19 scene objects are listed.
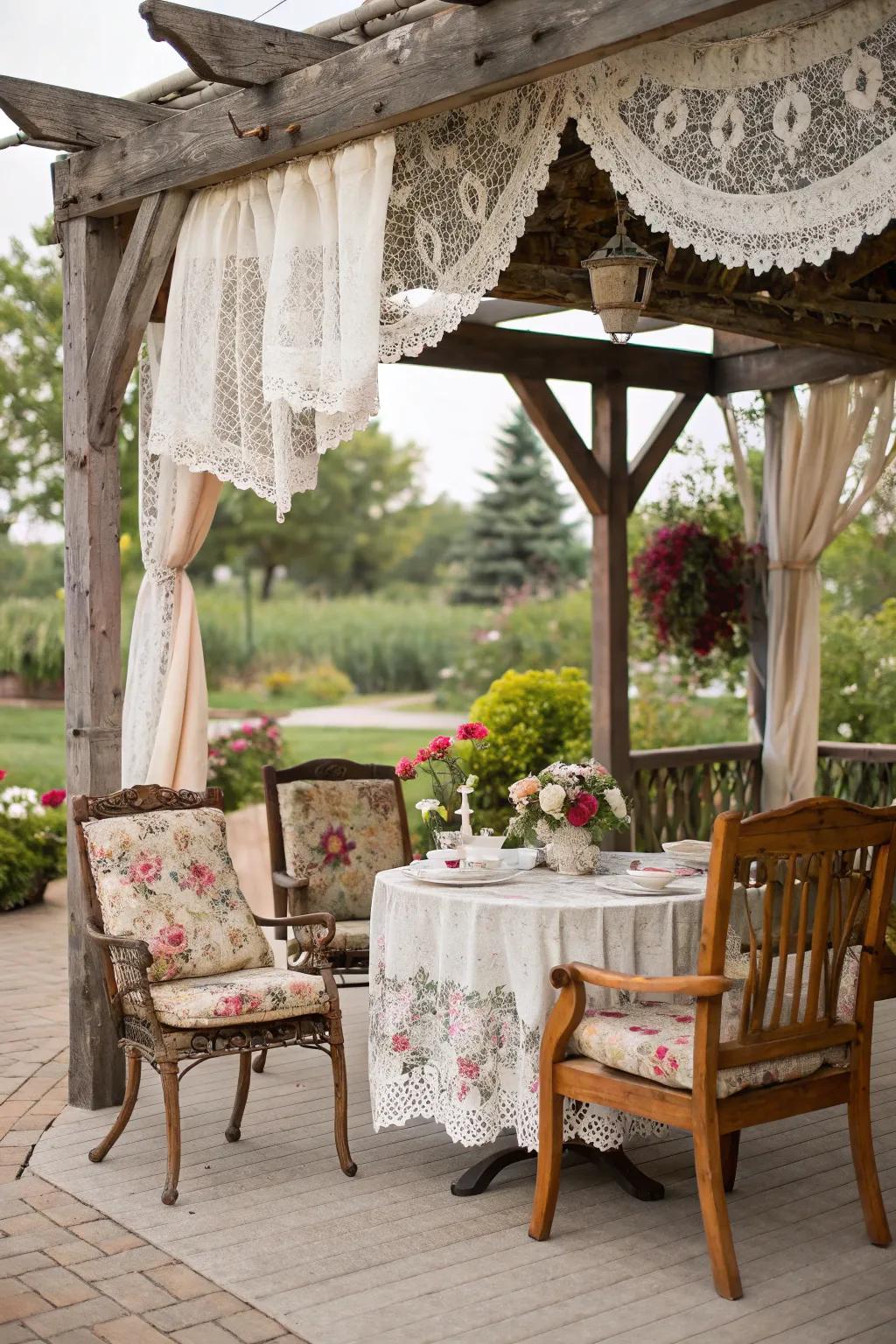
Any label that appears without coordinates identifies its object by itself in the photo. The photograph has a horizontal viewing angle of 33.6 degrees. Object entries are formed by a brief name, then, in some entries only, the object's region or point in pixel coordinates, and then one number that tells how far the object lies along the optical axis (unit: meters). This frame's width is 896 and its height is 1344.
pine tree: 20.06
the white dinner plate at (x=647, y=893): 3.84
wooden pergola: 3.61
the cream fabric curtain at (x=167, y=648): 4.94
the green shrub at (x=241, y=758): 10.61
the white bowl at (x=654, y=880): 3.83
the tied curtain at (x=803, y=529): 7.42
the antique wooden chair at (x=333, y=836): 5.19
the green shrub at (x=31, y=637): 14.41
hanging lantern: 4.13
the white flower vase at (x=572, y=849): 4.14
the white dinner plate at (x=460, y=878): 3.93
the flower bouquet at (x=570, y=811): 4.07
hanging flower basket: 7.64
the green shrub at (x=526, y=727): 8.45
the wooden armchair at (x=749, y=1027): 3.15
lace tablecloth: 3.67
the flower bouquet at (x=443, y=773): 4.32
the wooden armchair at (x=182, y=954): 3.85
